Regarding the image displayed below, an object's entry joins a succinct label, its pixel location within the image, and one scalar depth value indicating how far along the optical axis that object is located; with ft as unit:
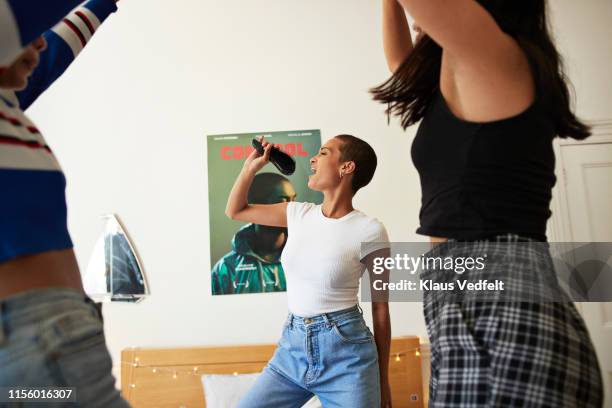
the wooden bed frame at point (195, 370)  8.32
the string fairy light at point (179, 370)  8.39
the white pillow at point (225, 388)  7.69
